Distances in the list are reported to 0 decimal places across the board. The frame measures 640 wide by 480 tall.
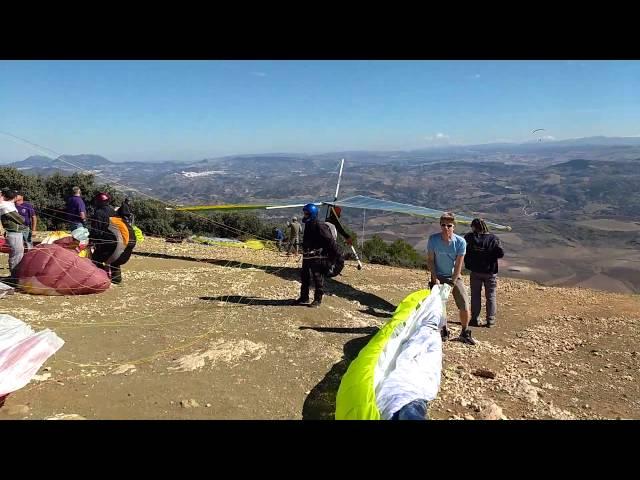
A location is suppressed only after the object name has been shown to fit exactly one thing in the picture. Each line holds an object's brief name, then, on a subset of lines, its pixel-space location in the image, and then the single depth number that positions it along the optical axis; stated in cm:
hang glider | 1066
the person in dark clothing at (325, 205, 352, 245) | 1029
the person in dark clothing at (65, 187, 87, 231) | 964
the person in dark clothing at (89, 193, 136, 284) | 829
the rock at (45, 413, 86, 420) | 389
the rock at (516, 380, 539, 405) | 487
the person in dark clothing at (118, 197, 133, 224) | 1008
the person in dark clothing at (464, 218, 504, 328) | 687
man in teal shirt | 626
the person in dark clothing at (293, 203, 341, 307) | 755
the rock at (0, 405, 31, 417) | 393
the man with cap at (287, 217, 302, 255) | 1370
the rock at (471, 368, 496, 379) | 540
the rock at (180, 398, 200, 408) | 430
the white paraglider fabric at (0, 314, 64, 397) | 392
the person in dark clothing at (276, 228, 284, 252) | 1610
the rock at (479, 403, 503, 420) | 445
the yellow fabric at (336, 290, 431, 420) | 351
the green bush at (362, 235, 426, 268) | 1608
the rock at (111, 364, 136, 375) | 490
